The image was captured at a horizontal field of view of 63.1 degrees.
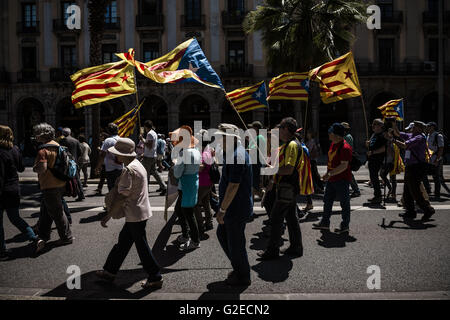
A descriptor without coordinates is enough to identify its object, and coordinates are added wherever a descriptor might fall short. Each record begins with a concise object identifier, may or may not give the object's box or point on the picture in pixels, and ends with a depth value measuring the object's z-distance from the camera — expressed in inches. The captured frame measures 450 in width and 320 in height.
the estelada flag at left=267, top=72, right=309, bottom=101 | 328.5
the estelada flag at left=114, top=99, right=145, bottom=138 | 284.2
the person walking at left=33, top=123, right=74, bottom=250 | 205.2
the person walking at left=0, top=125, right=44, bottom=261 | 203.6
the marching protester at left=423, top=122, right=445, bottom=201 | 365.4
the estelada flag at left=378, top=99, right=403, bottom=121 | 378.6
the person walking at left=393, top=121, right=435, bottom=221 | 269.9
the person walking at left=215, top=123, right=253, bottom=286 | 155.2
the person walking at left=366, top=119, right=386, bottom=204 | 323.9
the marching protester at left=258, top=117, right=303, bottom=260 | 189.6
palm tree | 522.9
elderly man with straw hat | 157.6
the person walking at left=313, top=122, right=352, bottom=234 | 233.8
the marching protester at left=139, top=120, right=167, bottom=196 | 356.2
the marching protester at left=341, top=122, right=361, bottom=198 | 381.0
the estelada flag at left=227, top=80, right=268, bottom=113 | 353.1
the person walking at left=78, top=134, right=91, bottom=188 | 449.9
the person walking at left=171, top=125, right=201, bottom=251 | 205.2
